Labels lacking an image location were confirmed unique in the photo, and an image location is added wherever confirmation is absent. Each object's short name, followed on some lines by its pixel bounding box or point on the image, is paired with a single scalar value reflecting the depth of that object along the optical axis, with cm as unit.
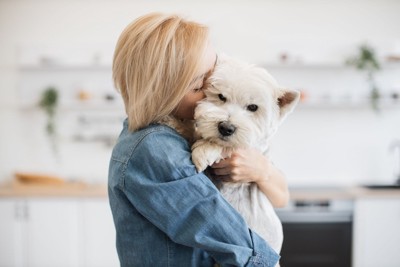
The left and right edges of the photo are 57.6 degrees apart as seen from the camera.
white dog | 102
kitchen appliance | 298
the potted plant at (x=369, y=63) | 324
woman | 84
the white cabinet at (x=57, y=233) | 299
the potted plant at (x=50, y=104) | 331
